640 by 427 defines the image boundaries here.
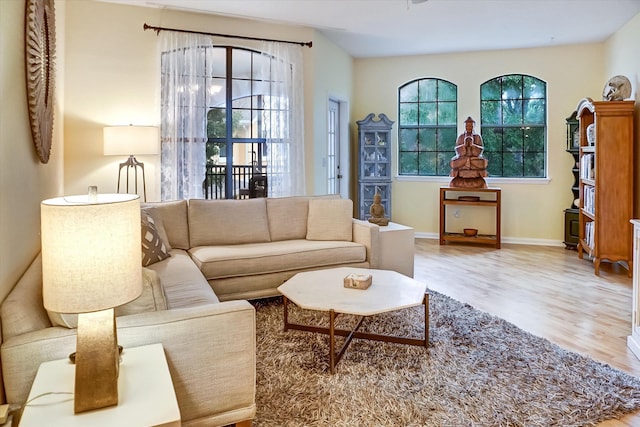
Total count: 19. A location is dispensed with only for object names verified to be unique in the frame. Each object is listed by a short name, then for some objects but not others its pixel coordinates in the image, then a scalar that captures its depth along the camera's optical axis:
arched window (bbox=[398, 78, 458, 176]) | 6.70
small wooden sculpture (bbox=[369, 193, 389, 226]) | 4.32
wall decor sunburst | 1.83
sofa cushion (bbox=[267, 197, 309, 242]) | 4.08
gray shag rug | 2.01
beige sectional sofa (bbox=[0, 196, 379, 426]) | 1.48
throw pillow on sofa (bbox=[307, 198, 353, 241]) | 4.04
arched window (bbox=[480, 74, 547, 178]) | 6.31
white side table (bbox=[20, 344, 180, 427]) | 1.17
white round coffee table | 2.45
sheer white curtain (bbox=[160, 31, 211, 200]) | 4.69
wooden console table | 6.11
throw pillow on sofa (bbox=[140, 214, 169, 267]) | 3.05
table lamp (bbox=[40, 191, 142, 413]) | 1.18
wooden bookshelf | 4.62
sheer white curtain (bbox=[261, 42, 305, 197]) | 5.26
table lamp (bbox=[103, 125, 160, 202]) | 4.13
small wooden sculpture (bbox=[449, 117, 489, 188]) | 6.18
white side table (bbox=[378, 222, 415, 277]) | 4.04
